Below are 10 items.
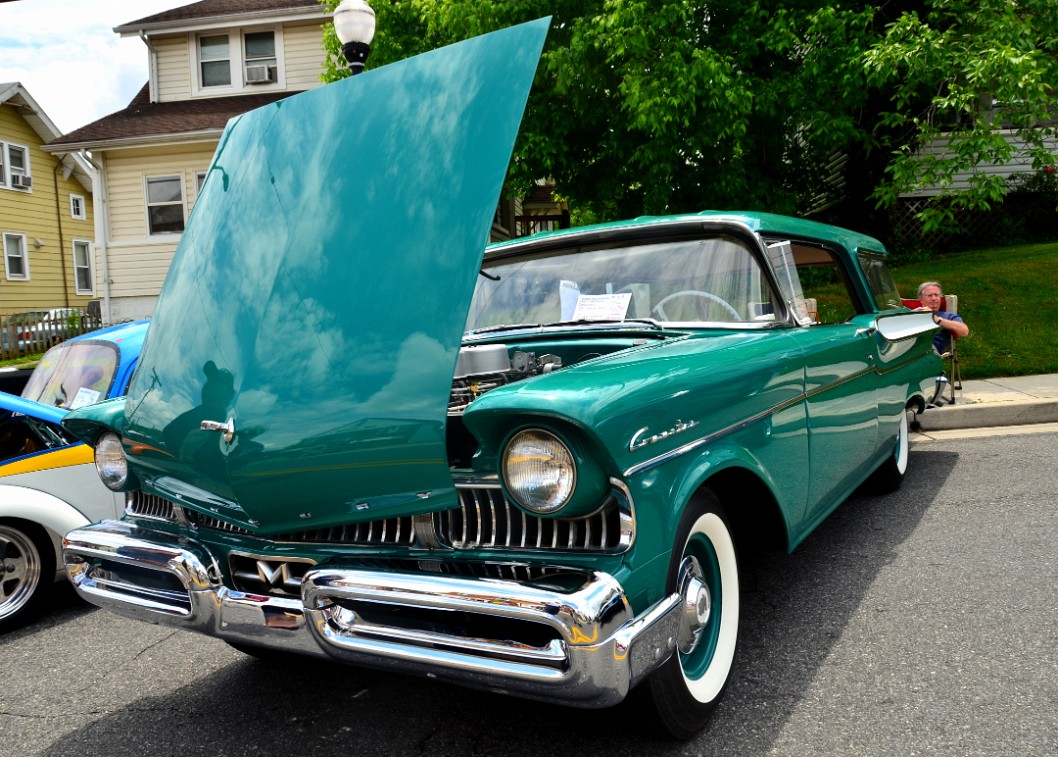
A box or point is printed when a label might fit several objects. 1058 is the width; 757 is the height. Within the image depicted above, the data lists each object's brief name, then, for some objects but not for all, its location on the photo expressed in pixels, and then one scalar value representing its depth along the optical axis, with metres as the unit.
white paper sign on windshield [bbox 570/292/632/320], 3.22
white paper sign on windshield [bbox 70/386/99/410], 4.14
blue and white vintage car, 3.65
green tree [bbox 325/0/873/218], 8.78
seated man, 7.15
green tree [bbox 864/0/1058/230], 8.11
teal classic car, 1.97
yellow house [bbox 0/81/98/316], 20.83
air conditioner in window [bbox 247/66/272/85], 17.17
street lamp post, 6.55
